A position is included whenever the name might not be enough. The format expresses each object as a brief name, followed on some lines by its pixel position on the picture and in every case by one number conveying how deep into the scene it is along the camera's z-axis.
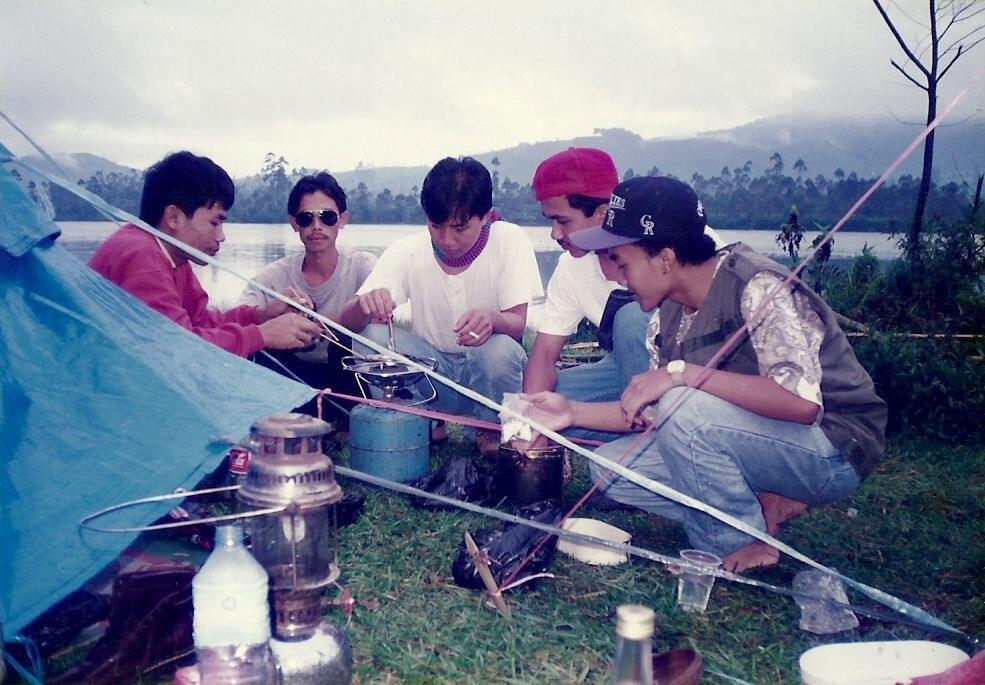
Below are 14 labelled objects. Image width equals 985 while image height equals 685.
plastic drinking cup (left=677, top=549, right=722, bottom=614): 2.46
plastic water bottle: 1.69
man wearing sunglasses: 4.18
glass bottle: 1.32
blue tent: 1.99
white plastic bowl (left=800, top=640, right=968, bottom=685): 1.94
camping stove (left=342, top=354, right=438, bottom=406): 3.53
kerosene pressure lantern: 1.82
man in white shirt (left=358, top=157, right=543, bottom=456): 3.85
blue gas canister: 3.46
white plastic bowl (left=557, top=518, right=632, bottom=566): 2.78
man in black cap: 2.47
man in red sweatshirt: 3.10
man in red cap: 3.71
